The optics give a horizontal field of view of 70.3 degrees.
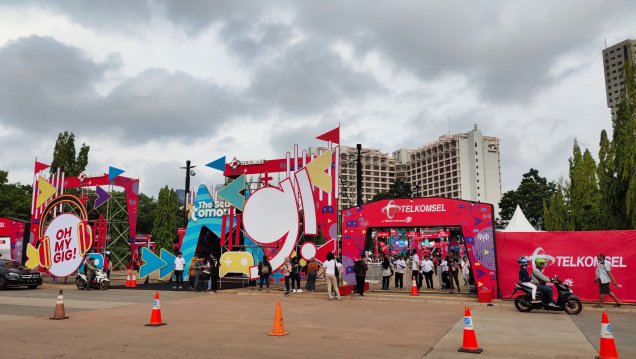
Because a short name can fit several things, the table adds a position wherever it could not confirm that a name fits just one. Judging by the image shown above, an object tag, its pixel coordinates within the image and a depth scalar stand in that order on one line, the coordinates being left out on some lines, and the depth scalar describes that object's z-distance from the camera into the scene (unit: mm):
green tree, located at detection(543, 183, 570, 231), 32147
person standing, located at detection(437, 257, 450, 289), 19438
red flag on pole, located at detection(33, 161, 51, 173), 28578
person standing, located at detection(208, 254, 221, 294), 19578
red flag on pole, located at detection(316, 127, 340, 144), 20484
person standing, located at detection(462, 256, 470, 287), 20531
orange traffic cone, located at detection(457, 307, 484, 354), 7504
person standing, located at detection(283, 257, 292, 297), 18188
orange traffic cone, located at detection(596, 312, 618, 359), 6582
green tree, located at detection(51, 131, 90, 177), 39031
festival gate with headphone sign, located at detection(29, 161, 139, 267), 26250
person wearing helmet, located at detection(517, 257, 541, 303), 12844
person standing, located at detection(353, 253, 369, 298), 17422
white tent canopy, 24984
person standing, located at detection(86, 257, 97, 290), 20312
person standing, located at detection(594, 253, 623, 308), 13524
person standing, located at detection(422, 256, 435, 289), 19188
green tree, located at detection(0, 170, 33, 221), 43250
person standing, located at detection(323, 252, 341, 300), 16438
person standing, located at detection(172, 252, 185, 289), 20859
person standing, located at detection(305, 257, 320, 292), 18531
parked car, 20391
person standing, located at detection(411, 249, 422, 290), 18566
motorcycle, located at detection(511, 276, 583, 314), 12523
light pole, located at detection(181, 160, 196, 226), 28494
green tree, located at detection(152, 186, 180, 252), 42906
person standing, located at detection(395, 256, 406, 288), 20141
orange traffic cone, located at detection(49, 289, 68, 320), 11453
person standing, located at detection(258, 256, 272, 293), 19578
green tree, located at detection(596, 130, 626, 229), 21094
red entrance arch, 15992
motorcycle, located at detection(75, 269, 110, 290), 20500
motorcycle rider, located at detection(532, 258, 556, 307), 12609
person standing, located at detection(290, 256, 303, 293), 18844
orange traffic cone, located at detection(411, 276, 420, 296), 17188
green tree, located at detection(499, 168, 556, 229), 65938
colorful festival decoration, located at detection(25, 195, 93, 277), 21984
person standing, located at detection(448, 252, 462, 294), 18703
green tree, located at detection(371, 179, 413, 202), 89712
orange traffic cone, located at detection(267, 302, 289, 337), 9109
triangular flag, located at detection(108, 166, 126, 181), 26234
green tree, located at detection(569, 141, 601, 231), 27641
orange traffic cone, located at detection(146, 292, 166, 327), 10406
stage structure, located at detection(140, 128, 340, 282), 19656
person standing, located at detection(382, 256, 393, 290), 19300
